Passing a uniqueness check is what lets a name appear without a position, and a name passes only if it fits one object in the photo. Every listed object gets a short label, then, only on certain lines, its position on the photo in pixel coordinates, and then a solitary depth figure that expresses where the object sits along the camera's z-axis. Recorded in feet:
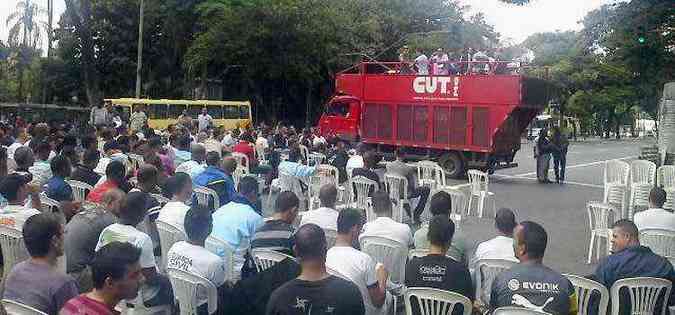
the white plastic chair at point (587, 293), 18.25
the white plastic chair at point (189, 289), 17.70
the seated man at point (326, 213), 24.16
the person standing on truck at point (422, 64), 73.10
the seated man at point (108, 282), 11.57
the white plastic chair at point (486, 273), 19.89
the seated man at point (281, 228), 20.29
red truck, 67.05
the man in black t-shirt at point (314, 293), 12.64
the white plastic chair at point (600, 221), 32.24
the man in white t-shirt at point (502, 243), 20.34
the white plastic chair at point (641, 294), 18.70
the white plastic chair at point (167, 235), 22.08
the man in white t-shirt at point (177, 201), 22.50
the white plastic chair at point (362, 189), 37.68
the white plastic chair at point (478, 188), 45.32
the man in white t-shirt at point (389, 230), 22.26
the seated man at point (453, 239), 21.11
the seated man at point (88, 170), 30.01
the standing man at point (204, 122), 77.56
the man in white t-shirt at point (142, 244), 17.30
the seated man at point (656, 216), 26.55
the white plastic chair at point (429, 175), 46.57
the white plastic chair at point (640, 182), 40.16
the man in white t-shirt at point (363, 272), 17.44
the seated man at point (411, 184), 40.27
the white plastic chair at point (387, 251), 21.93
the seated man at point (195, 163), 34.56
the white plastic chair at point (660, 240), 25.70
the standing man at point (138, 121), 70.13
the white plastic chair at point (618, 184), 41.91
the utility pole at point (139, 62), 103.91
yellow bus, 95.71
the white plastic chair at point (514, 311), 14.69
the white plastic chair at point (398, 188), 39.81
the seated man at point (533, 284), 15.51
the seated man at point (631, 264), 19.12
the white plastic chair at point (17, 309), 12.48
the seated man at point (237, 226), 21.85
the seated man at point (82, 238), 19.25
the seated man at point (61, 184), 25.80
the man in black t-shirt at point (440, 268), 17.51
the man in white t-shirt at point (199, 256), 17.92
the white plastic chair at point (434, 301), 16.29
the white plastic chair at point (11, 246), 19.54
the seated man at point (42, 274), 14.29
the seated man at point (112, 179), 25.53
